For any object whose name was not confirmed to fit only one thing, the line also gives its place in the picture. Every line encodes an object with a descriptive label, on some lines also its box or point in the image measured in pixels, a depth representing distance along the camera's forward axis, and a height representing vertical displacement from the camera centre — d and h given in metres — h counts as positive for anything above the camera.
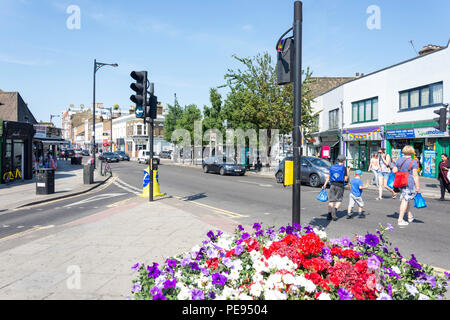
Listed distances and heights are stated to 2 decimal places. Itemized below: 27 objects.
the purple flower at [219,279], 2.80 -1.10
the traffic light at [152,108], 10.35 +1.37
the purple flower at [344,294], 2.59 -1.14
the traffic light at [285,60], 5.02 +1.40
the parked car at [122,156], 49.34 -0.79
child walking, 8.49 -1.08
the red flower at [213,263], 3.27 -1.13
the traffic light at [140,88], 10.13 +1.95
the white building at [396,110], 19.77 +3.02
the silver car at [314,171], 16.27 -0.99
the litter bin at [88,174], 17.64 -1.26
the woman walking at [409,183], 7.54 -0.73
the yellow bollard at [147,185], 11.98 -1.30
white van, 45.07 -0.72
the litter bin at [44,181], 13.34 -1.23
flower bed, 2.67 -1.11
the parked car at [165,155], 58.81 -0.75
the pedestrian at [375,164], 13.69 -0.54
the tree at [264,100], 25.41 +4.07
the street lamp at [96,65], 25.40 +6.62
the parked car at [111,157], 45.33 -0.87
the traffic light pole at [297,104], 4.85 +0.69
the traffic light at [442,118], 13.50 +1.37
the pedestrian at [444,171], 11.63 -0.72
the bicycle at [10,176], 17.31 -1.41
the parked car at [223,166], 24.64 -1.21
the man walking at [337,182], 8.26 -0.80
